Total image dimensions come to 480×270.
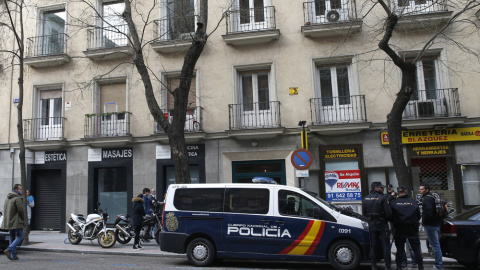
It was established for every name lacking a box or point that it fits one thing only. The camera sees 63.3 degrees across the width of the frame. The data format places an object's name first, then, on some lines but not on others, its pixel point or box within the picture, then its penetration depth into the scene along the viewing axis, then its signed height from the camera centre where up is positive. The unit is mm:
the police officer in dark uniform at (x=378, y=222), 7871 -928
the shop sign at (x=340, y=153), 14133 +892
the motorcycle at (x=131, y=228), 12240 -1341
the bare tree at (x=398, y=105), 10141 +1858
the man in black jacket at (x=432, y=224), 8070 -1039
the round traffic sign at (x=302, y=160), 11203 +555
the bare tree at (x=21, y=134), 12852 +1861
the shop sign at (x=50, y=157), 16500 +1363
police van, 8375 -1003
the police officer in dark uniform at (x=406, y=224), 7777 -976
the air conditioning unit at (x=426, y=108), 13812 +2340
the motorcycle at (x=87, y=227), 12461 -1285
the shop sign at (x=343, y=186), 13922 -280
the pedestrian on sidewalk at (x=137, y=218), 11516 -954
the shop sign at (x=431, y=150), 13461 +833
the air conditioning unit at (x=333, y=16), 14648 +6090
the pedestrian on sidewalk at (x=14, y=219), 9953 -755
